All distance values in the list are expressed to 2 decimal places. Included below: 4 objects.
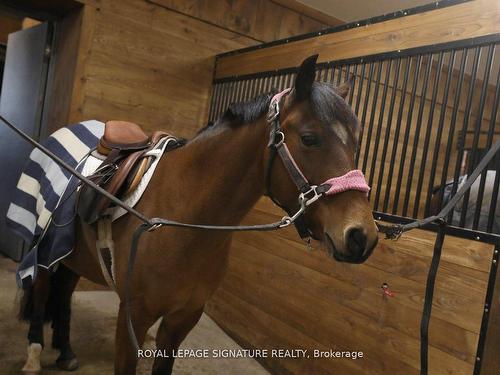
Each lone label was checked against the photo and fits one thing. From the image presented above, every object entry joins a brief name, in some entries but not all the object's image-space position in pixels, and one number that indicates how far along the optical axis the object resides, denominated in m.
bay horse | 0.96
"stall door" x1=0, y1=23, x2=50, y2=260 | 3.03
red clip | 1.68
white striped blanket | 1.49
